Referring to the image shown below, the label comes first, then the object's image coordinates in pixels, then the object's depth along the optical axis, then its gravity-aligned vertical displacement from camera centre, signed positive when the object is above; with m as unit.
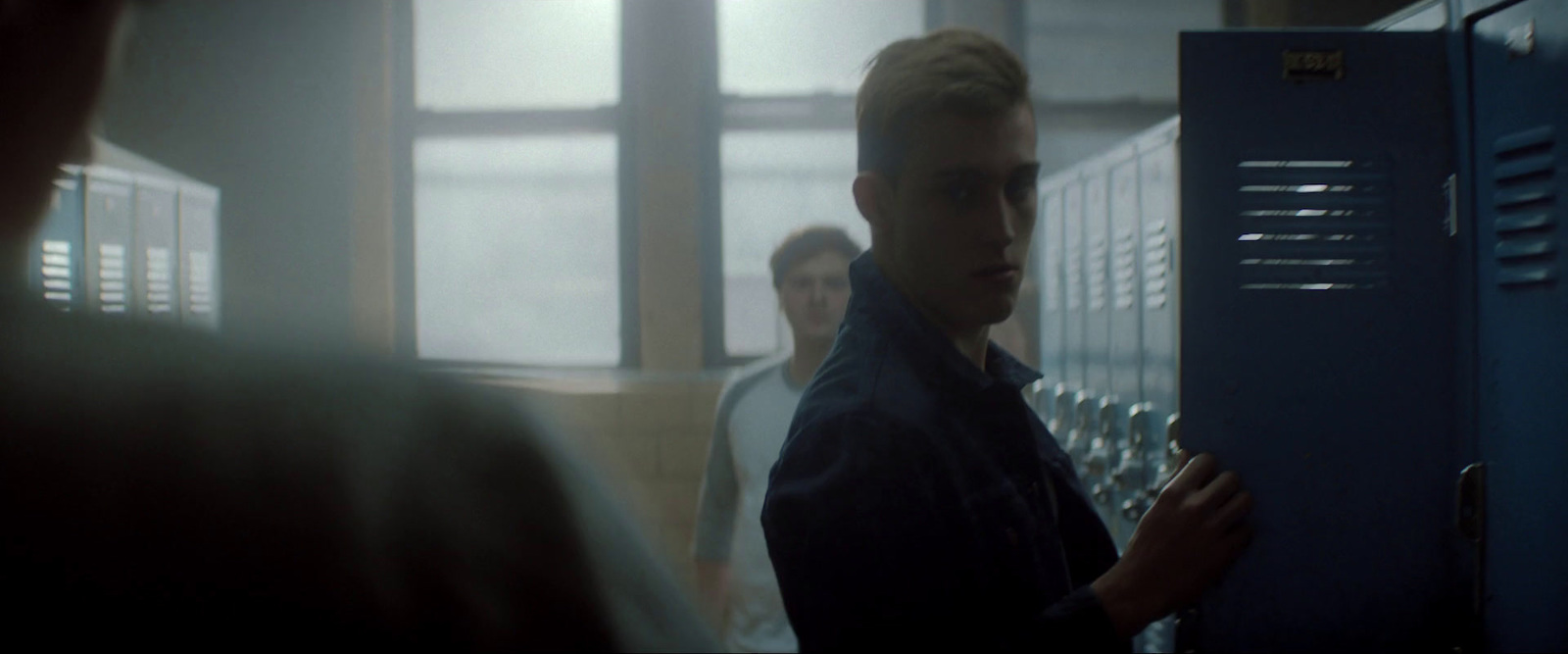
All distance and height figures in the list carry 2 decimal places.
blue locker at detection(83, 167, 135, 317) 2.80 +0.27
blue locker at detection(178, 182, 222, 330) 3.28 +0.25
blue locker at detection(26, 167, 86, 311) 2.62 +0.22
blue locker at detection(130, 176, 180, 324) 3.03 +0.25
